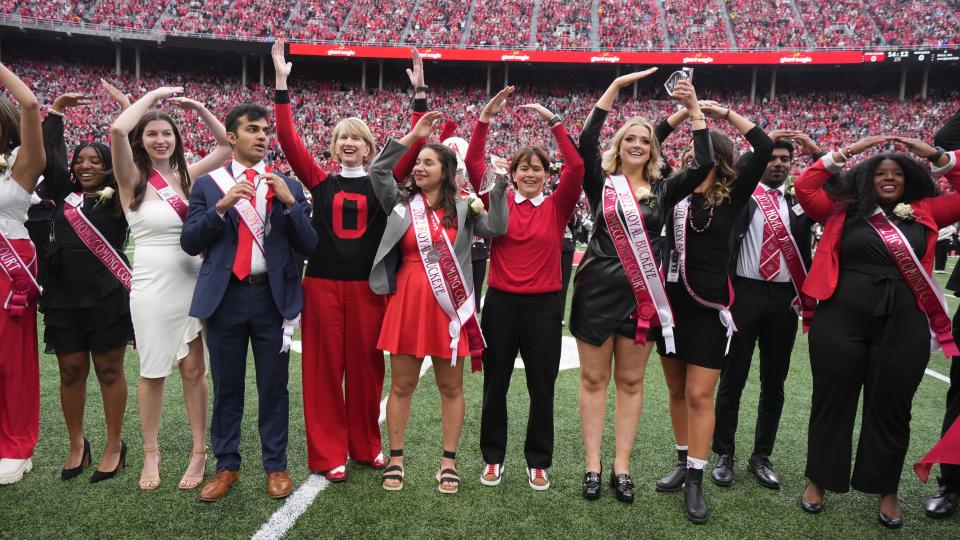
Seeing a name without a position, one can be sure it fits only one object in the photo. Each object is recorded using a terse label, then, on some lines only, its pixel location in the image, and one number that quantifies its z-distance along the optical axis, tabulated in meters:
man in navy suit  3.36
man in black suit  3.79
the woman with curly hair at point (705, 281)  3.43
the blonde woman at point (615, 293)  3.50
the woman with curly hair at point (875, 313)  3.29
